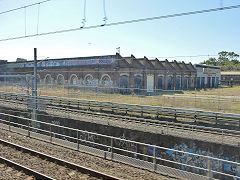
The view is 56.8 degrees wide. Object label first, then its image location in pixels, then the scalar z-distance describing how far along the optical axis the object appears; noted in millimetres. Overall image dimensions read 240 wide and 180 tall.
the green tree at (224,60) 89112
